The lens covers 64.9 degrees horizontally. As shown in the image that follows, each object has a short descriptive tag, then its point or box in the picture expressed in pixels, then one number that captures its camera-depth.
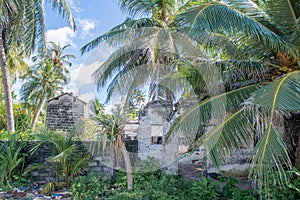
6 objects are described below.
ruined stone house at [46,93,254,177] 5.50
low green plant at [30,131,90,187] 5.25
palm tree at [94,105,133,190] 4.67
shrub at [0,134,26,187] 5.47
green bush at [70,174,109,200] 4.40
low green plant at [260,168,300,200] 3.68
